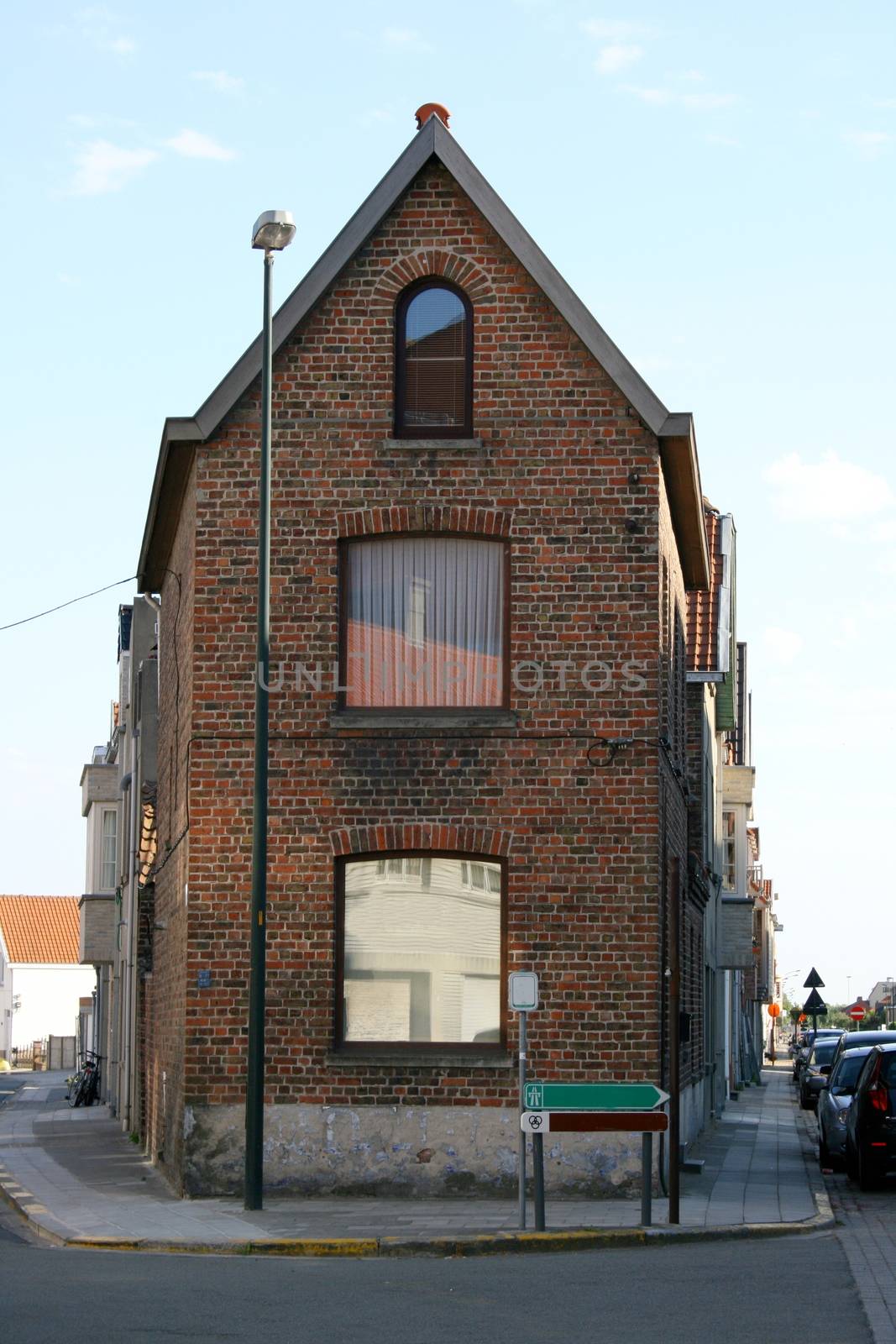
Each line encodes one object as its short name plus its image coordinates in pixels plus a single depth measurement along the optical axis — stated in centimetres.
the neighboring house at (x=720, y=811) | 2861
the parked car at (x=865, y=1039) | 2903
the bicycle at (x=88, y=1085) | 4269
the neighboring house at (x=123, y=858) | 2828
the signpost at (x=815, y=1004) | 4722
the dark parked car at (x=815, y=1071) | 3722
